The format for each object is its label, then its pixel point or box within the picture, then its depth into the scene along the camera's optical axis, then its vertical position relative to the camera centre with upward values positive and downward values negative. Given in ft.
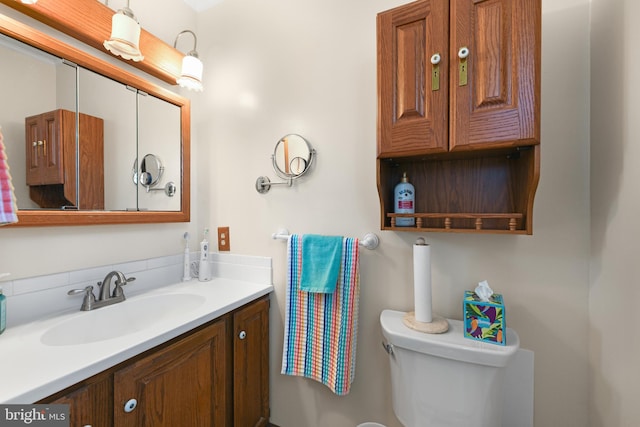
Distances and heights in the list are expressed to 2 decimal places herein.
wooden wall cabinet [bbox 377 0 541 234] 2.58 +1.13
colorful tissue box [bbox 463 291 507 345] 2.83 -1.22
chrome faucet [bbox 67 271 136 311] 3.45 -1.13
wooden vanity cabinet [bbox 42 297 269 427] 2.33 -1.92
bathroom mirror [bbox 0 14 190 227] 3.02 +1.38
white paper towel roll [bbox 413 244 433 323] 3.21 -0.86
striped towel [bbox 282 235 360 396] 3.83 -1.77
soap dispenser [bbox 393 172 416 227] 3.45 +0.13
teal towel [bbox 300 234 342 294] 3.86 -0.79
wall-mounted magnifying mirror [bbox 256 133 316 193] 4.29 +0.90
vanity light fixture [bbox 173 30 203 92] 4.42 +2.37
